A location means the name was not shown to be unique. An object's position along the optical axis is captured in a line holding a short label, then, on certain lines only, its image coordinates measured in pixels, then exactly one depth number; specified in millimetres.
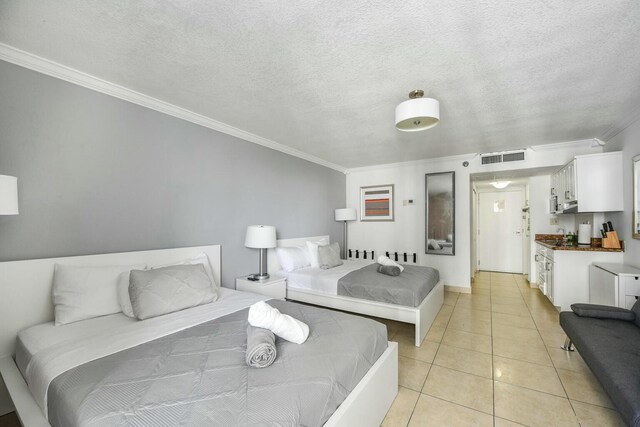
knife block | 3315
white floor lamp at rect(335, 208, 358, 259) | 5398
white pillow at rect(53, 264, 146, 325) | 1860
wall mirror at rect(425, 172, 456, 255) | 4863
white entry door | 6453
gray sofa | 1423
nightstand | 3154
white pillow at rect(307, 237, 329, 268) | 4066
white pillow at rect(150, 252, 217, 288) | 2656
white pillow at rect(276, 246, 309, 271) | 3853
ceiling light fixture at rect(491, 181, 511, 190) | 5223
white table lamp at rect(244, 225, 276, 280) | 3225
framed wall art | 5578
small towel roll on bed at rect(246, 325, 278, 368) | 1302
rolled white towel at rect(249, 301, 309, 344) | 1536
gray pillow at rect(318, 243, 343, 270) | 4000
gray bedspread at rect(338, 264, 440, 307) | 2947
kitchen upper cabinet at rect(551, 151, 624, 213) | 3352
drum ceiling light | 2037
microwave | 4652
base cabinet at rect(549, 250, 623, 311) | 3480
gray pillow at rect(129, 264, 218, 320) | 1923
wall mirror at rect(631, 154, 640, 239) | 2922
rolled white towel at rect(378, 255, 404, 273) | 3625
